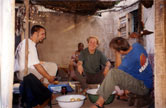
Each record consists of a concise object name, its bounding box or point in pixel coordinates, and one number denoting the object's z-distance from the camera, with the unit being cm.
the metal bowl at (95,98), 251
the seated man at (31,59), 303
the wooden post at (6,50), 147
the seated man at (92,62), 417
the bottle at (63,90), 340
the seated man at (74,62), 581
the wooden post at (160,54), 165
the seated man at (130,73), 235
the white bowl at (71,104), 232
